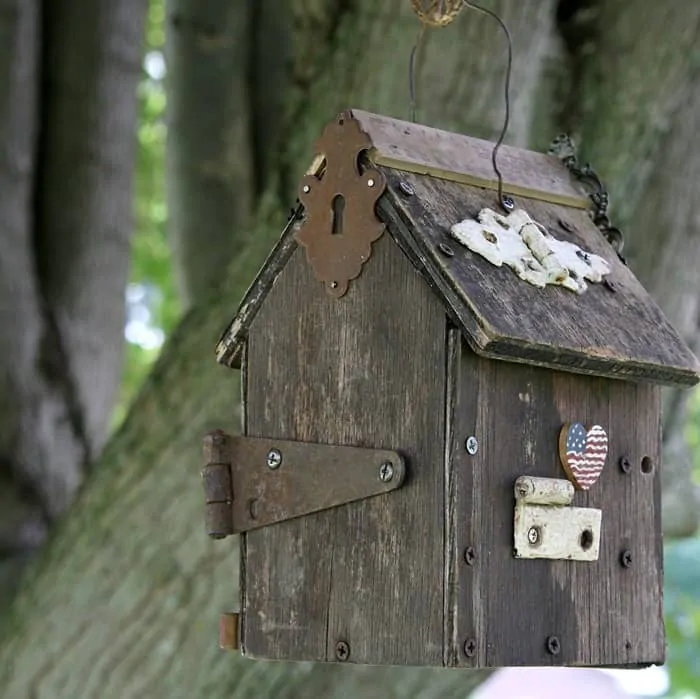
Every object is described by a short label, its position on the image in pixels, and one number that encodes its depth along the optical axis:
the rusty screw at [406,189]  1.63
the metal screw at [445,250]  1.62
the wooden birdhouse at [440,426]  1.61
